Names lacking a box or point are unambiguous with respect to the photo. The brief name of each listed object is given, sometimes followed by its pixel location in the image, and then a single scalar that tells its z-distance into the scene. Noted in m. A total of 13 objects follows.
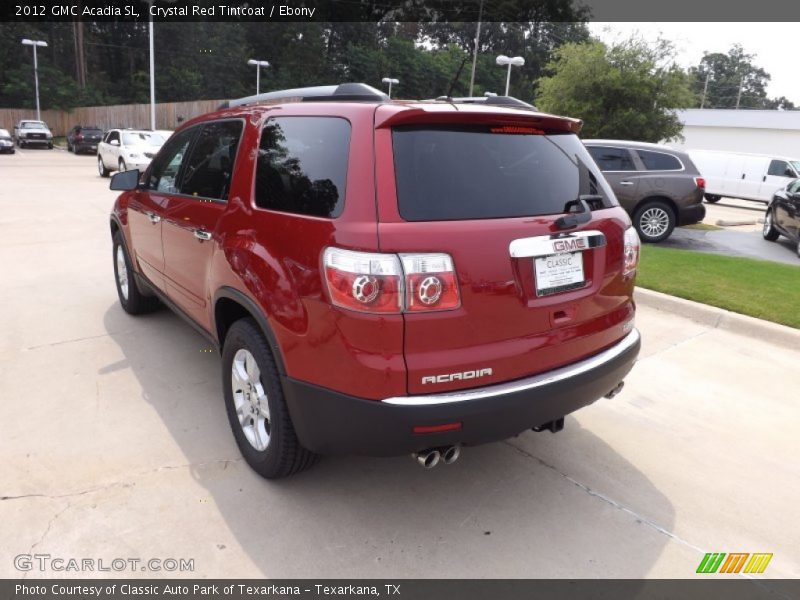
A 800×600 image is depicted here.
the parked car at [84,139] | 33.31
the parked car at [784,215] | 10.62
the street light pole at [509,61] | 29.77
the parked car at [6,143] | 30.66
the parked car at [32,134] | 36.59
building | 34.34
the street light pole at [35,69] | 42.62
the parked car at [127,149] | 18.25
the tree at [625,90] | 19.31
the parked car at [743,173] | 20.55
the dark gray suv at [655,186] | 11.00
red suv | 2.27
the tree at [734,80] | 104.31
